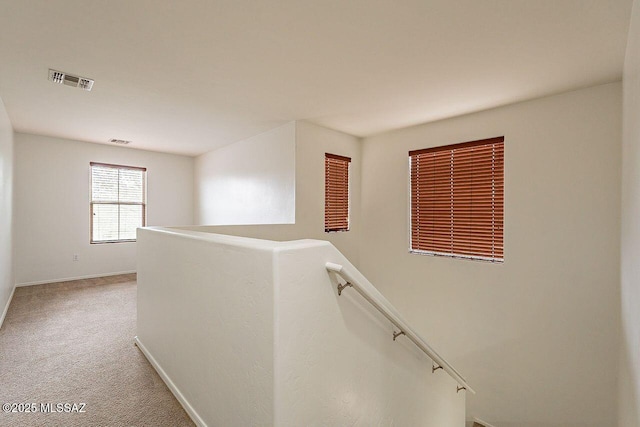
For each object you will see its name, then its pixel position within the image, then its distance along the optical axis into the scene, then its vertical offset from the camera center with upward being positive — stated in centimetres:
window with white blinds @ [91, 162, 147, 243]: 567 +18
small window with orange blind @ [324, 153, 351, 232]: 462 +35
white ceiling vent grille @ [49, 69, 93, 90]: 273 +129
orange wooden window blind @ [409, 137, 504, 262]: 360 +20
